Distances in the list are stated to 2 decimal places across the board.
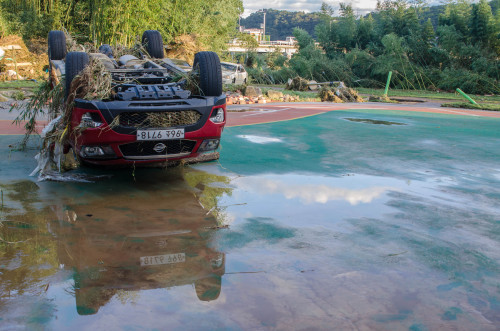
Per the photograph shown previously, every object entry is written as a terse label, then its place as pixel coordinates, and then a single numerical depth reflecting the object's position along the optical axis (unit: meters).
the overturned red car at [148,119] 4.91
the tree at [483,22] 25.92
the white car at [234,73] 24.13
